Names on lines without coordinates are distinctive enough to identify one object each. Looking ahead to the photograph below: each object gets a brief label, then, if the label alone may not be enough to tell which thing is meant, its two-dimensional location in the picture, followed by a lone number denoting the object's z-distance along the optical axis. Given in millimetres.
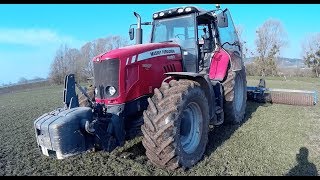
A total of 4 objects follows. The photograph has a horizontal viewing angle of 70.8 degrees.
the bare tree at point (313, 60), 26998
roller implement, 6614
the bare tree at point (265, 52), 26109
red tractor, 2879
